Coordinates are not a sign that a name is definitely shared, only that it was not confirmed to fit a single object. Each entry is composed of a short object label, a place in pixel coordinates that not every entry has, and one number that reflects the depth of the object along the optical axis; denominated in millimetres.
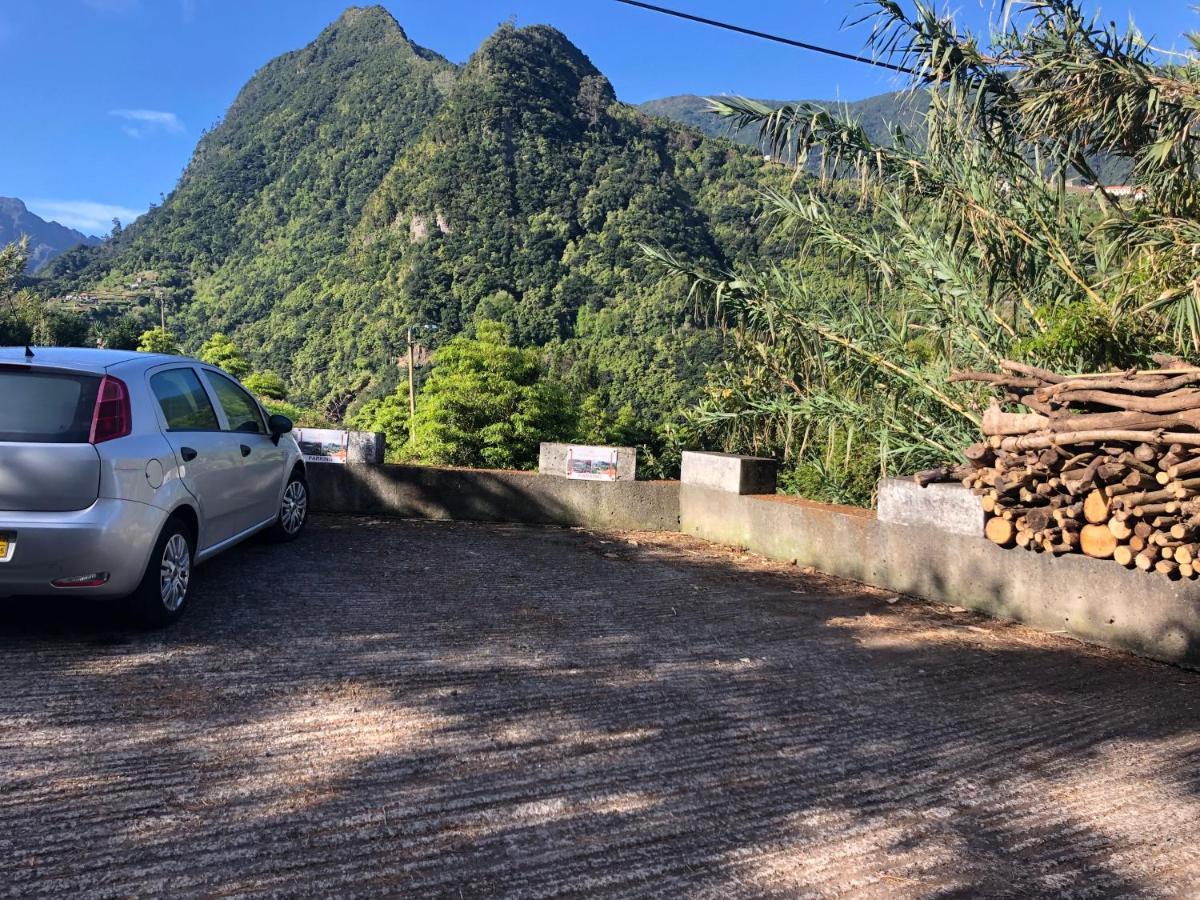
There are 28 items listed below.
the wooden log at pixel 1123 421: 5102
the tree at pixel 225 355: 53562
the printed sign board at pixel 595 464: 9438
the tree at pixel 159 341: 51594
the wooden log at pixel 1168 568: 5188
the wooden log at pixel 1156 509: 5094
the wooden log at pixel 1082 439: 5121
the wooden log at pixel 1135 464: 5258
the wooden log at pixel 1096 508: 5469
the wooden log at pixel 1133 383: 5352
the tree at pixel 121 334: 57681
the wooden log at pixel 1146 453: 5195
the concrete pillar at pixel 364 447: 9469
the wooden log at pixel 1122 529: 5324
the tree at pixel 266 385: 51881
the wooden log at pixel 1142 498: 5129
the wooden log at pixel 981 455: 6234
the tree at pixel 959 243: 7312
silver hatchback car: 4410
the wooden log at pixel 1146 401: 5082
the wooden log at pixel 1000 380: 6319
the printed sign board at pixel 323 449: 9461
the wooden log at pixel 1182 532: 5020
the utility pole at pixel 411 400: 55050
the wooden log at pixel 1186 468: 4973
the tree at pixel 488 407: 14346
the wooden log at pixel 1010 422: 5883
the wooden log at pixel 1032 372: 6168
